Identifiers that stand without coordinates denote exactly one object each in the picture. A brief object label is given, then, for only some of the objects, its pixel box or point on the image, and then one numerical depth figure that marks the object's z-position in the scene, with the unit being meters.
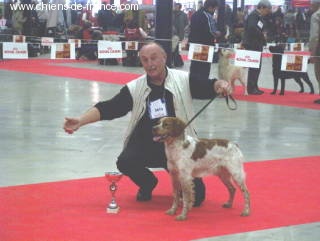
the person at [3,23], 17.23
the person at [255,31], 10.09
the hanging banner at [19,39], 13.60
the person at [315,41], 9.22
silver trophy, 3.76
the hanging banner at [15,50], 11.27
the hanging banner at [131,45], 14.36
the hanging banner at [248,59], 9.88
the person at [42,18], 17.54
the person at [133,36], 15.20
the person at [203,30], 9.75
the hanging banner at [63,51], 11.21
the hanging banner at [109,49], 11.92
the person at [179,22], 16.47
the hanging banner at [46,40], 14.68
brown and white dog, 3.64
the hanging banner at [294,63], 9.49
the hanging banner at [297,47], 15.29
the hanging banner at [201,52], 9.87
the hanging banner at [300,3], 26.84
